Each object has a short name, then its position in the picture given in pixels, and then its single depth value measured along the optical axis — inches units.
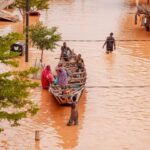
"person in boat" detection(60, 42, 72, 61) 1053.8
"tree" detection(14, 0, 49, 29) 1579.6
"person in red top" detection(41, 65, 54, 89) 893.8
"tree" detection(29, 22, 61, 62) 1078.4
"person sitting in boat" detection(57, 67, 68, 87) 827.4
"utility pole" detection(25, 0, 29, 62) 1063.6
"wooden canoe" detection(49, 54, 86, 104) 792.3
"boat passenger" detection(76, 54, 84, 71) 952.6
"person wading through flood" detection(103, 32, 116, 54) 1247.5
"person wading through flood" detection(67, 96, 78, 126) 719.1
